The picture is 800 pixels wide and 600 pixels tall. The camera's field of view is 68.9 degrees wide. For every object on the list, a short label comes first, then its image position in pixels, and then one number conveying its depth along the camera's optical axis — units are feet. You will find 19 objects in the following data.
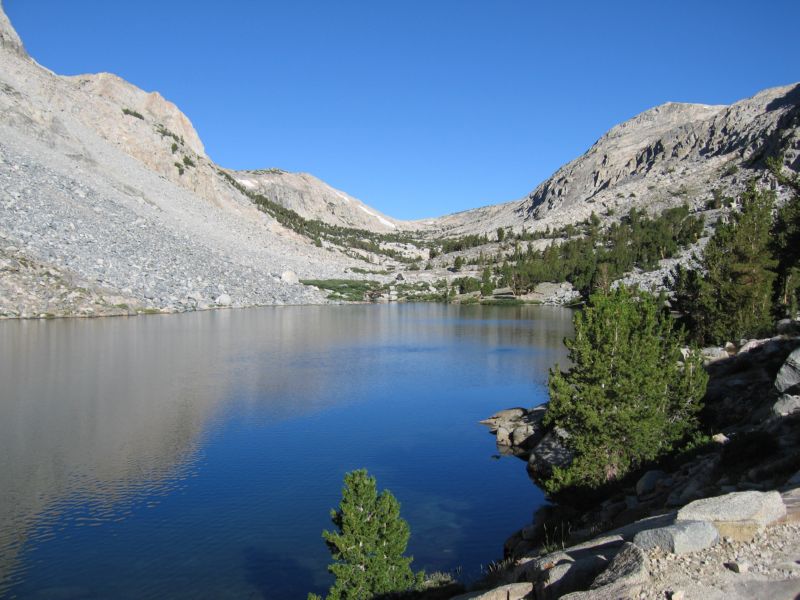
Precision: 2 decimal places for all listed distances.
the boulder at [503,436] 81.10
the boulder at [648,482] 48.96
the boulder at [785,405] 47.83
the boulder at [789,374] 51.16
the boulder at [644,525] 27.91
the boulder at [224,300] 260.03
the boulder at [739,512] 24.89
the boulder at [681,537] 23.57
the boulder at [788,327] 79.42
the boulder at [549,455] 67.56
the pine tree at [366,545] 34.24
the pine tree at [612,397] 55.01
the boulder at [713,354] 83.25
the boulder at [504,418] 87.92
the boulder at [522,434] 80.38
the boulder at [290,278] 328.21
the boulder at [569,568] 24.88
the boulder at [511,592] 26.73
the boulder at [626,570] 22.11
